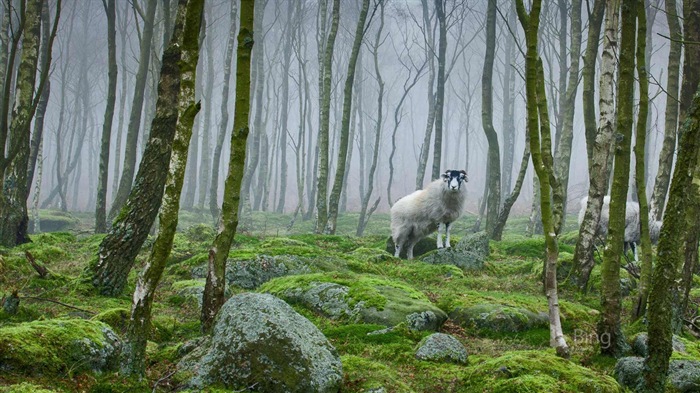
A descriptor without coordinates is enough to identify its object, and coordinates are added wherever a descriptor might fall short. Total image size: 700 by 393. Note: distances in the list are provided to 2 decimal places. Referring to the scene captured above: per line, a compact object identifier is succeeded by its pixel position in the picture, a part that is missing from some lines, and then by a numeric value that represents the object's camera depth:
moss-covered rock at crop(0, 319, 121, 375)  5.05
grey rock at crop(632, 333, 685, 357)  6.99
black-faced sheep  16.41
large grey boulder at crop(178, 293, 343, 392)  5.21
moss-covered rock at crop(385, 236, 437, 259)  17.43
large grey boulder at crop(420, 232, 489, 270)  14.34
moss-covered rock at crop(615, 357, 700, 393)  5.98
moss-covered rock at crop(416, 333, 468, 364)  6.72
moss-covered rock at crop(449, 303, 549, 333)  8.46
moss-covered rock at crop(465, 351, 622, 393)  5.52
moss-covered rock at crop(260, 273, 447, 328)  8.37
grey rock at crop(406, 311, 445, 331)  8.06
